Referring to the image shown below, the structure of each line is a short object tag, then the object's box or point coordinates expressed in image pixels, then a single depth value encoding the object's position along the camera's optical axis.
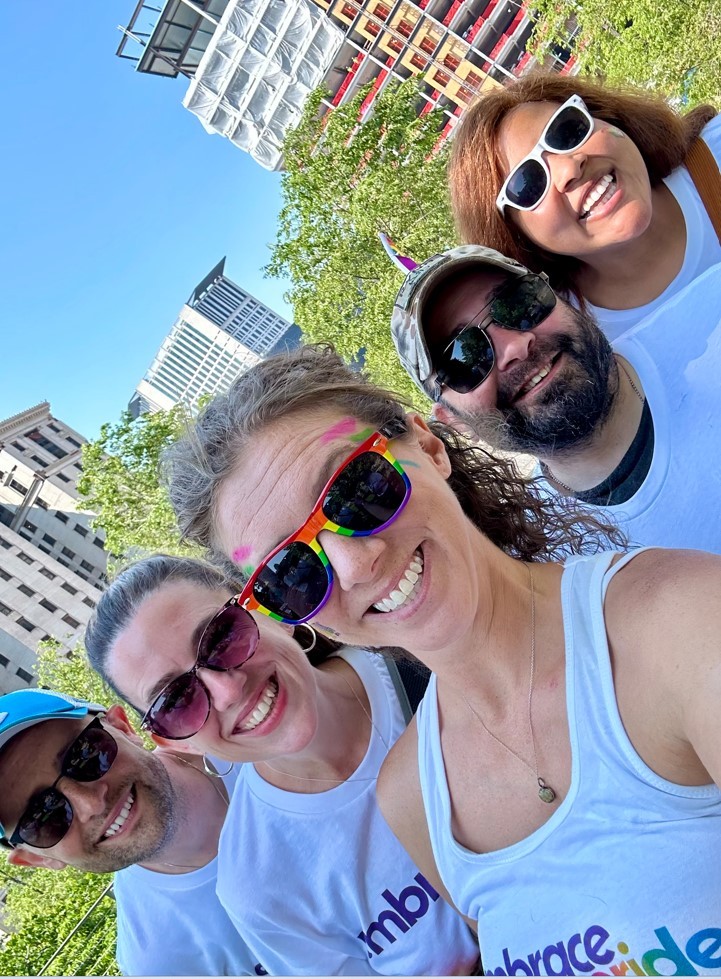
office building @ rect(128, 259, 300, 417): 191.00
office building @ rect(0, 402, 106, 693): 52.88
